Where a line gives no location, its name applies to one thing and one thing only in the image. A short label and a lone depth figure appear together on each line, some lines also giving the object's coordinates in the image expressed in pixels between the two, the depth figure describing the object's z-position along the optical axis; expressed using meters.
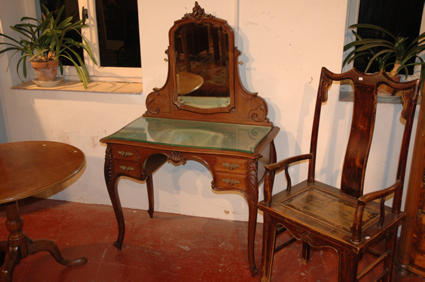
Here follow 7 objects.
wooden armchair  1.93
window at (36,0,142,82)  3.21
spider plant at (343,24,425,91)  2.58
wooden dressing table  2.37
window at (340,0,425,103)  2.73
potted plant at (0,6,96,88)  3.13
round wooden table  1.99
